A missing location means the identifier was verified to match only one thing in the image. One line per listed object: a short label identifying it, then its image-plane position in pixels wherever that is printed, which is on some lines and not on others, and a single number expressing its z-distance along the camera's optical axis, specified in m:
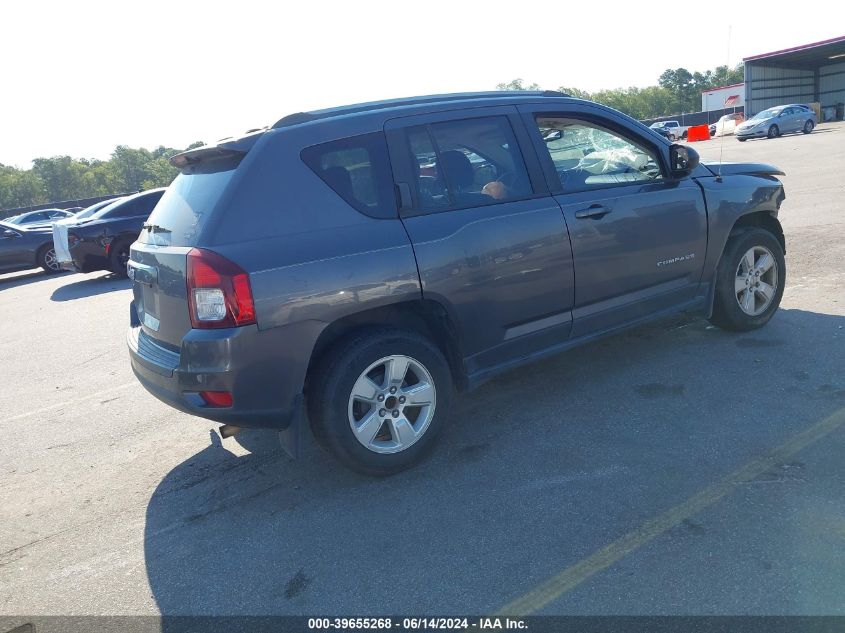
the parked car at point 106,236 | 12.16
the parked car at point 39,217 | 24.39
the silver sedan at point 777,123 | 33.22
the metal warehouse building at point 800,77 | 44.07
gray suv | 3.42
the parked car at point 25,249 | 14.66
